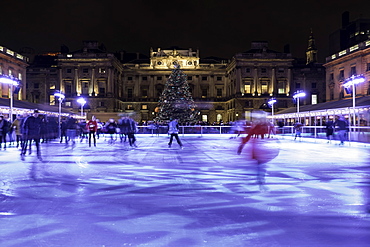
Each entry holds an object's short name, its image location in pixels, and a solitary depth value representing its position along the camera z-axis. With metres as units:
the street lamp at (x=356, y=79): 22.88
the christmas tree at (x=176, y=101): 41.53
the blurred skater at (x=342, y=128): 18.84
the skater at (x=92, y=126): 17.40
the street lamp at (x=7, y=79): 22.19
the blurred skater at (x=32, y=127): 11.28
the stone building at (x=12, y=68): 46.64
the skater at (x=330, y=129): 21.14
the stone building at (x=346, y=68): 45.12
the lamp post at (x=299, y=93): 32.28
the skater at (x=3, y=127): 16.22
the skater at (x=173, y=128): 16.23
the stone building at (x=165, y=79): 69.00
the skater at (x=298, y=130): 25.98
